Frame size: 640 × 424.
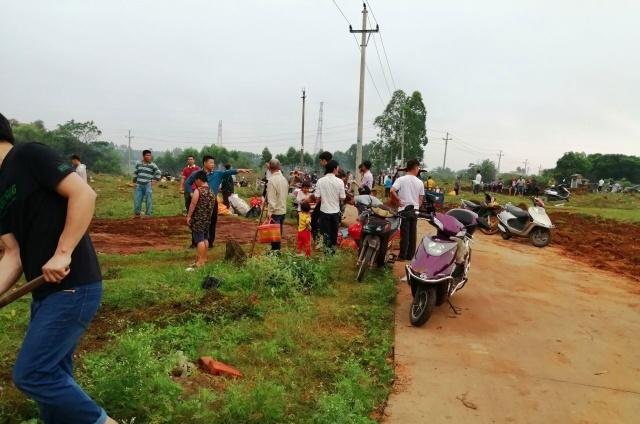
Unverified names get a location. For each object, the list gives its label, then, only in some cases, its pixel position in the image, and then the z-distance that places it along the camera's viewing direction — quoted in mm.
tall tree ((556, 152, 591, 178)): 57594
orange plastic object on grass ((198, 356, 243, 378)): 3838
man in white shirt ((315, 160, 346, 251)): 8000
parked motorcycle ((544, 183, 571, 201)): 20162
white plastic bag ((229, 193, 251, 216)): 14859
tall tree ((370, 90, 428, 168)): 49062
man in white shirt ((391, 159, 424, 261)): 7877
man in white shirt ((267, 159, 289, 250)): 8094
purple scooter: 5336
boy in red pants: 7973
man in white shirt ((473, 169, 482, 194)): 30188
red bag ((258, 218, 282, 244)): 7750
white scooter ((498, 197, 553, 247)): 11367
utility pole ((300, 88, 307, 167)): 36462
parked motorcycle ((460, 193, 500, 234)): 12061
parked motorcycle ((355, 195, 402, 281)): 6887
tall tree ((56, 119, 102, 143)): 65469
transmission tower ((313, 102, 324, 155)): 66400
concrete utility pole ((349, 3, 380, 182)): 19234
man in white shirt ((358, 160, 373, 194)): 10891
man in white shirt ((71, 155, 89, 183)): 11838
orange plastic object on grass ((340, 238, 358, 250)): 9266
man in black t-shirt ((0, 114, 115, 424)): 2293
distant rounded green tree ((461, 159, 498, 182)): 74812
